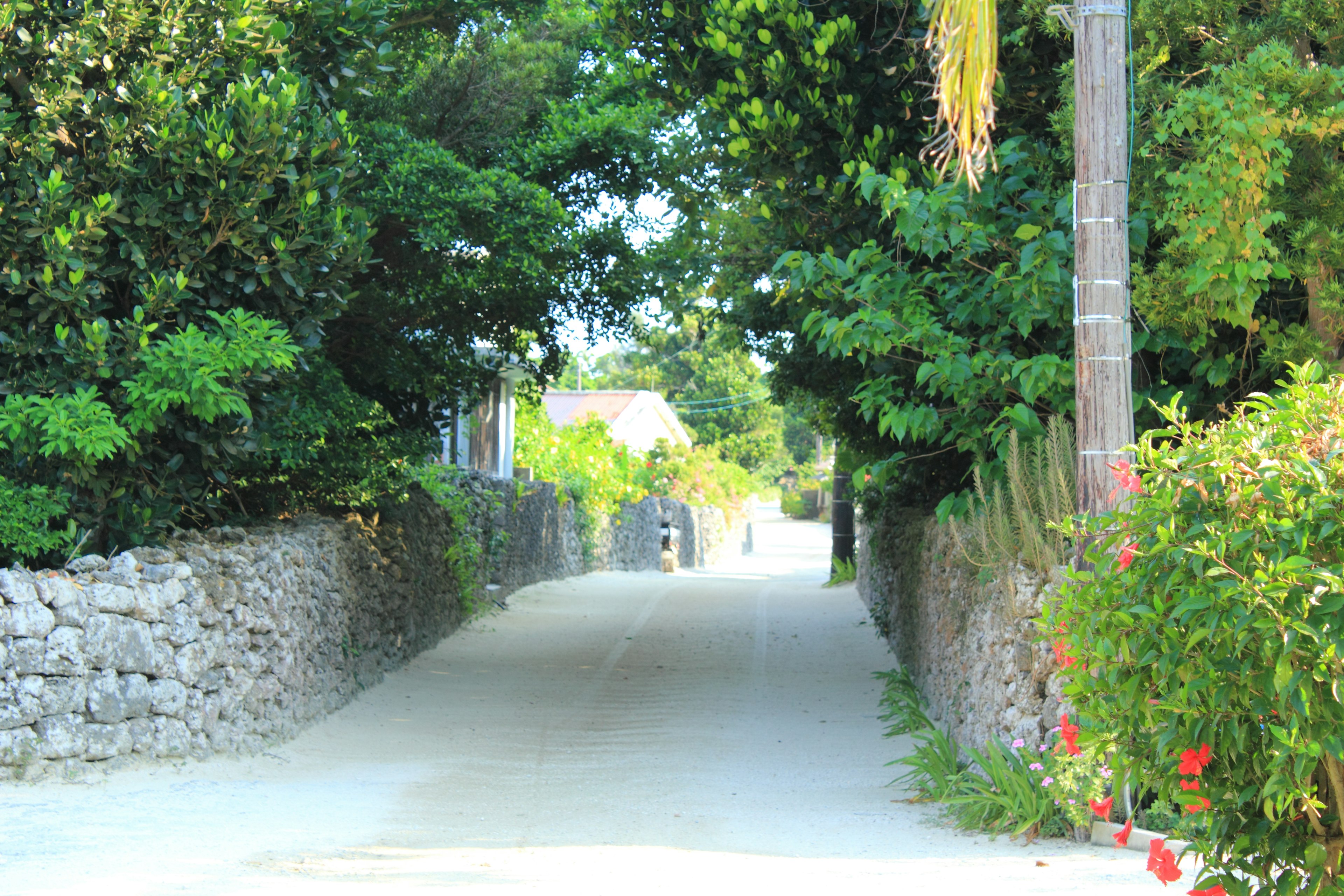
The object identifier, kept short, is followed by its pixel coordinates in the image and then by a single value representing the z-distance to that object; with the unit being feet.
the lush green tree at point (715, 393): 188.44
